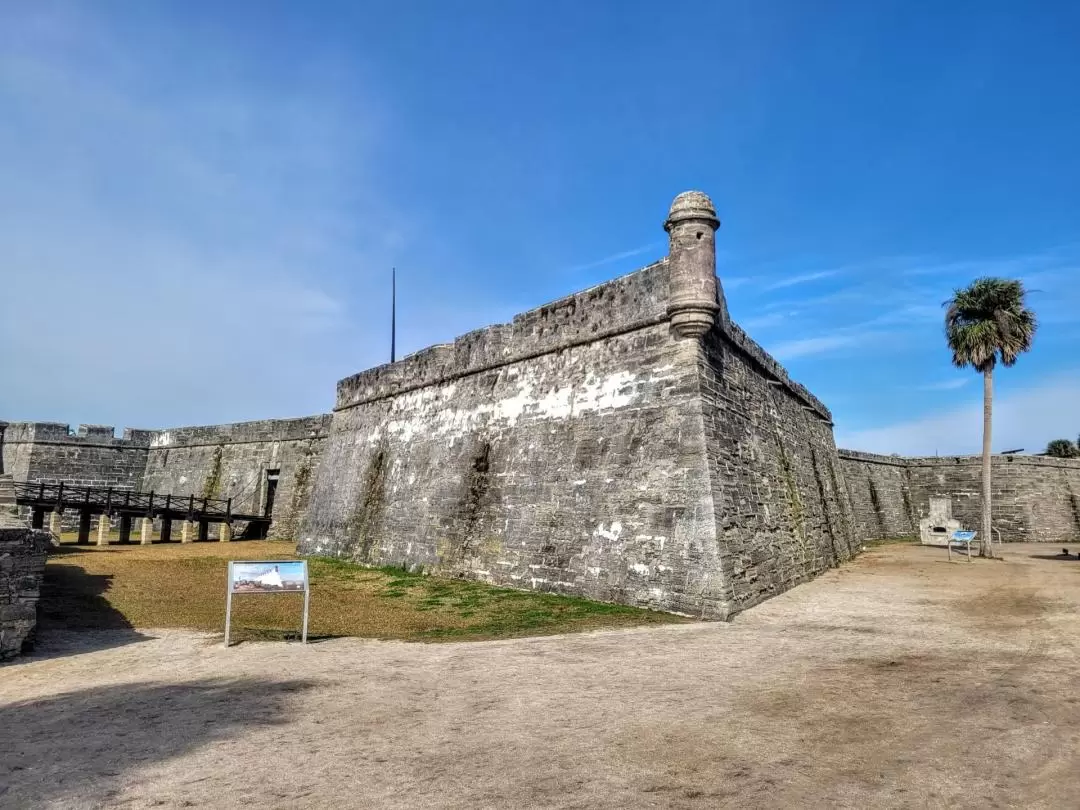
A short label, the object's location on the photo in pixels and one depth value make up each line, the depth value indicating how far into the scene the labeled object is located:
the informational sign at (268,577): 8.00
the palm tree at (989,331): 21.22
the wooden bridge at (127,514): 23.23
